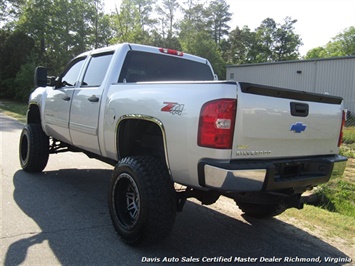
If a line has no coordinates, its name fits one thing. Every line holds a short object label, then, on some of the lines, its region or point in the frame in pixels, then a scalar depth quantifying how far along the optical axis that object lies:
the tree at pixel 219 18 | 67.49
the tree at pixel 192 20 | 44.50
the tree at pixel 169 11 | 49.44
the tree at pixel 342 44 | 69.12
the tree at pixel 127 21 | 36.75
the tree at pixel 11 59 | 33.59
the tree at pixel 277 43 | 63.62
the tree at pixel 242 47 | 63.89
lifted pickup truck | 2.77
